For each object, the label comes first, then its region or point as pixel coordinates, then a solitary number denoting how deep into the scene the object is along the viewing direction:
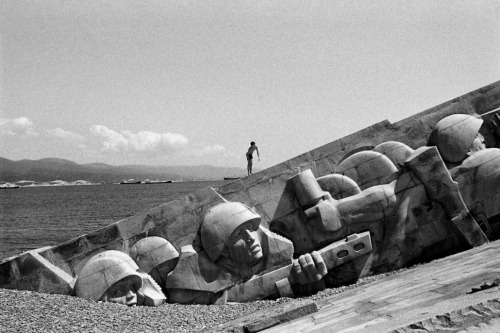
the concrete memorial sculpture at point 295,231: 9.37
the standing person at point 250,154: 15.04
